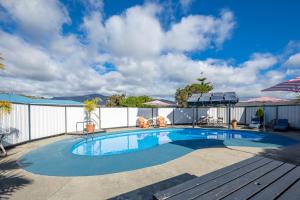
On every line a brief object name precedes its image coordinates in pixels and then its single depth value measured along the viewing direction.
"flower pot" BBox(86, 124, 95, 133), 7.82
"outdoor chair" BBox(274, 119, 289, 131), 8.32
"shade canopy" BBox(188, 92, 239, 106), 9.81
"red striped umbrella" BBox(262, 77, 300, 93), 4.54
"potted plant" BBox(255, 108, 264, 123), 10.04
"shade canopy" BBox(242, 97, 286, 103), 8.64
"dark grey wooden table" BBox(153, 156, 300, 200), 1.12
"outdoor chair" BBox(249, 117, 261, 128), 9.50
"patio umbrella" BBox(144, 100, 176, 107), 11.64
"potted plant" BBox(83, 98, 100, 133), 7.86
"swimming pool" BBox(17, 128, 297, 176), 3.44
